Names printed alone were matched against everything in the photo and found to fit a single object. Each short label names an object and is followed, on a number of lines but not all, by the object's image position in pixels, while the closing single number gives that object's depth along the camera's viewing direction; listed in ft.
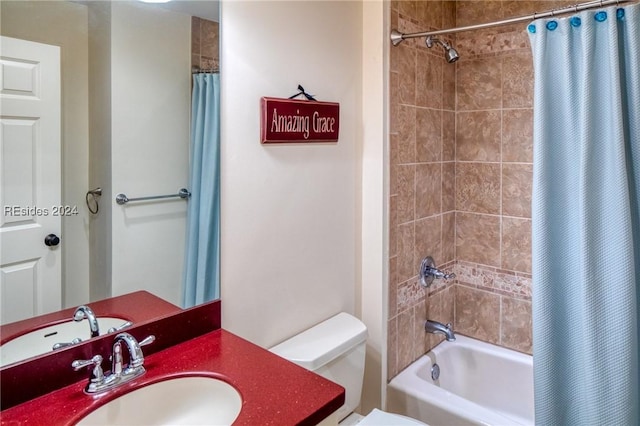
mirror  3.38
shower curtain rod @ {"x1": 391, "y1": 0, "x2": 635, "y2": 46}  4.81
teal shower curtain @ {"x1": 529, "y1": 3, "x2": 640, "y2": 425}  4.75
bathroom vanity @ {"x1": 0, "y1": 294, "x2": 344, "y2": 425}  3.21
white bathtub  6.26
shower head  6.36
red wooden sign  4.96
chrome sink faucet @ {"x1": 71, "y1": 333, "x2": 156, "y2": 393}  3.51
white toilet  5.11
